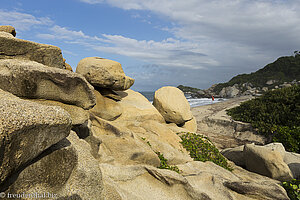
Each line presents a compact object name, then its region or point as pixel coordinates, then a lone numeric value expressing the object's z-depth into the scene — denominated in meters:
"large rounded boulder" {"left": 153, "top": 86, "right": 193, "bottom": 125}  14.48
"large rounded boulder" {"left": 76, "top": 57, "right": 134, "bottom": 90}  10.72
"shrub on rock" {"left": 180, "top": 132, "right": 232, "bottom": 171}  11.49
